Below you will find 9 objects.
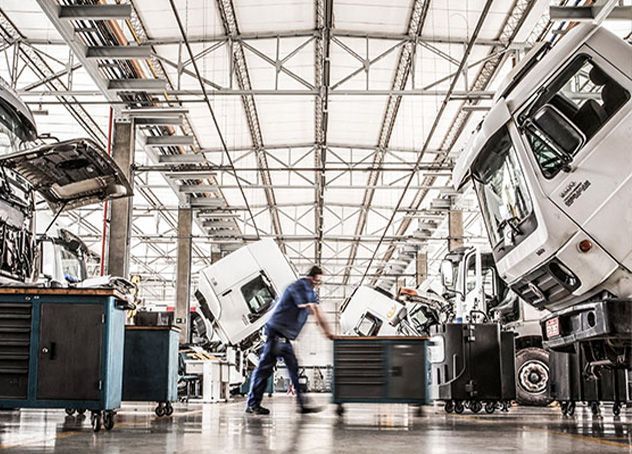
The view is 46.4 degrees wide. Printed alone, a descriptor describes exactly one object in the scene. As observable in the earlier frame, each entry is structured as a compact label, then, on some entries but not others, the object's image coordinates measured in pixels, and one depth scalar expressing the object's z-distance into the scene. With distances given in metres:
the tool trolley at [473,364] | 9.16
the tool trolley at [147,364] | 7.70
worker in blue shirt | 8.03
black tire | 10.91
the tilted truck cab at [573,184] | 5.27
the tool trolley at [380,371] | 8.66
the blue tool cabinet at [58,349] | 5.54
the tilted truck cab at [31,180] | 6.45
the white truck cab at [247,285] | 12.51
